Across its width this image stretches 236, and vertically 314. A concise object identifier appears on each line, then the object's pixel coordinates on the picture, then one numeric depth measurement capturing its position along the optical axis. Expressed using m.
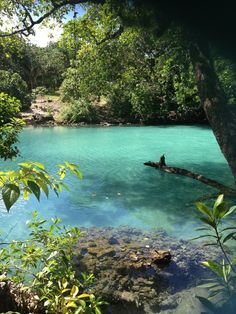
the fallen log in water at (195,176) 2.82
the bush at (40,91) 26.76
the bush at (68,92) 19.53
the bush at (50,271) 1.64
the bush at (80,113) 20.41
